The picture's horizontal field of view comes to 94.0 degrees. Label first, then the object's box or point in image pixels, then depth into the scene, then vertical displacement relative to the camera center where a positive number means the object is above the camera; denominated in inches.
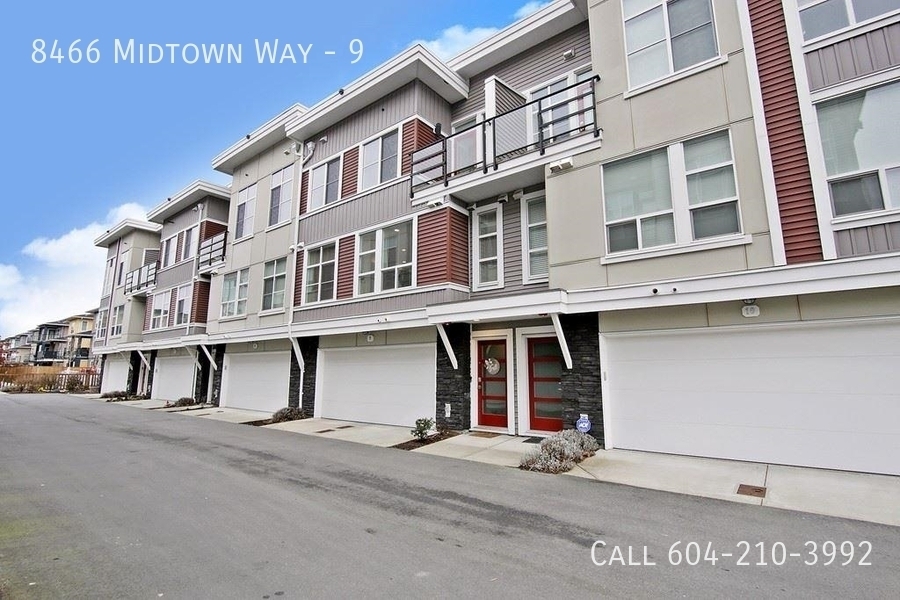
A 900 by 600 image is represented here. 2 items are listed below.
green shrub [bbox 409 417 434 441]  365.7 -48.7
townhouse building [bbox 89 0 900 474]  236.5 +100.6
